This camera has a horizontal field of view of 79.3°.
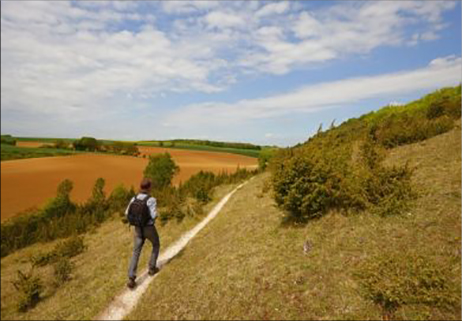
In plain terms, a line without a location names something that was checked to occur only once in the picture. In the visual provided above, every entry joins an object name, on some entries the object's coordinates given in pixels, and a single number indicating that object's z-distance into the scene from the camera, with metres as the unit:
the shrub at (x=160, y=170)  27.20
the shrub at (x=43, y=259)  13.90
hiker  7.58
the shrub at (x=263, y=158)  28.50
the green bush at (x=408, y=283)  4.49
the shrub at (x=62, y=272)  10.87
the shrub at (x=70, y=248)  14.74
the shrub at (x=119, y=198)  23.37
